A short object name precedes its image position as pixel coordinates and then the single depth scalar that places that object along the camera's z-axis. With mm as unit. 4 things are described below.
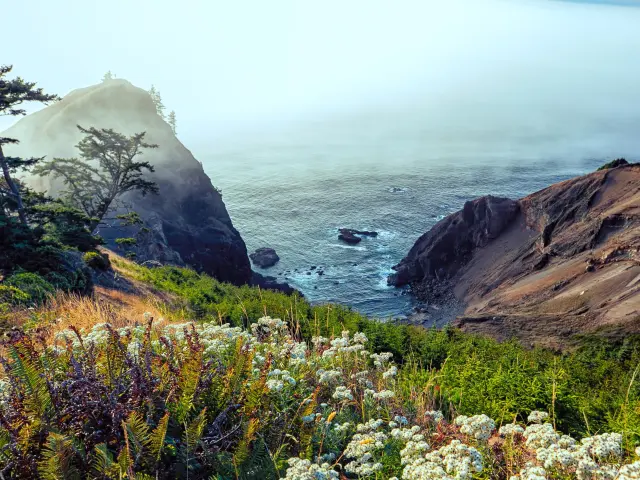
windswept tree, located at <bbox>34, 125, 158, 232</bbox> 29891
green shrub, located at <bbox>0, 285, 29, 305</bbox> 9516
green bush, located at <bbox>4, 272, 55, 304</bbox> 10620
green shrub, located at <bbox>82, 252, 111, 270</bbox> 20139
